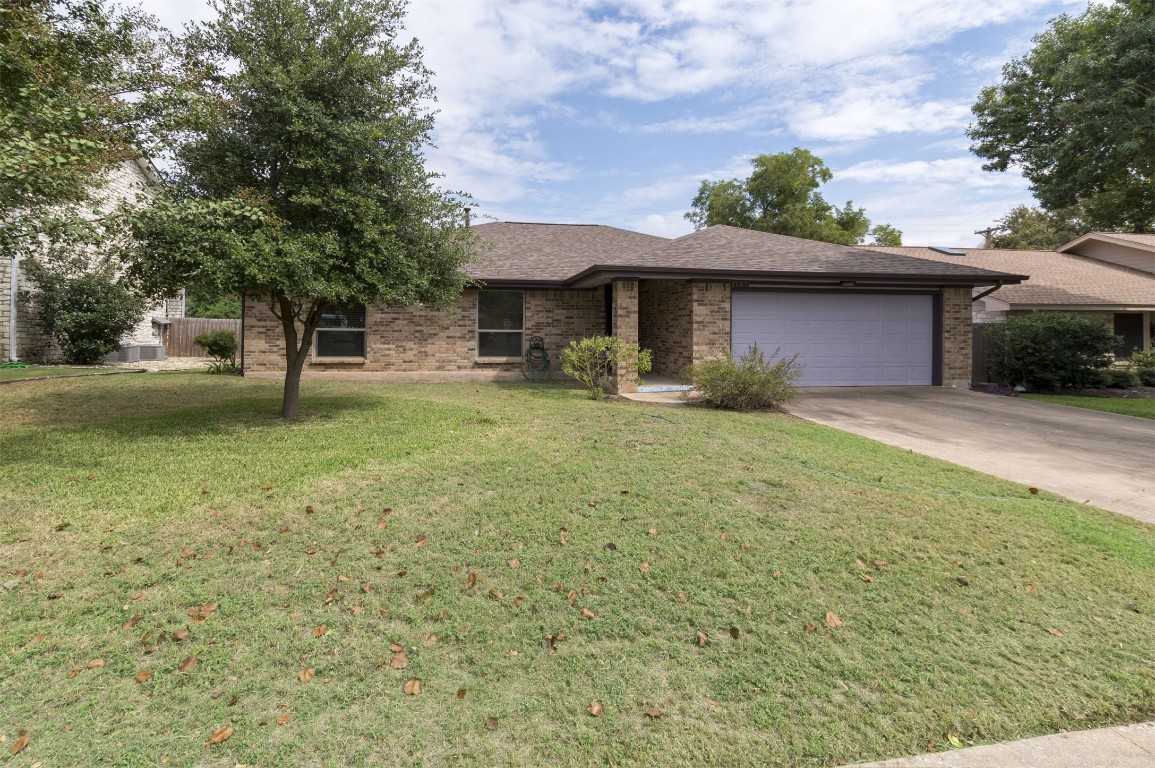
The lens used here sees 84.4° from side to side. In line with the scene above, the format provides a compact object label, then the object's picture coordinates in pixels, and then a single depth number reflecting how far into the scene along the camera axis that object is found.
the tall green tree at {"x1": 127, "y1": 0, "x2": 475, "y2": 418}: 6.84
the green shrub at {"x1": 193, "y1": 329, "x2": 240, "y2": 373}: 17.22
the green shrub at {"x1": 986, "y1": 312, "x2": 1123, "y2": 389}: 13.98
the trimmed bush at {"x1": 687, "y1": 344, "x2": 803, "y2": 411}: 10.16
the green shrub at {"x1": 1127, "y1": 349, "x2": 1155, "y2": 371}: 15.42
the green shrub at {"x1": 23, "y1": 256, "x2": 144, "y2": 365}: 17.12
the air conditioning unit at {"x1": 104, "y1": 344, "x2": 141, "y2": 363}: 18.92
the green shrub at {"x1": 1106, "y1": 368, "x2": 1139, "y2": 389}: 14.60
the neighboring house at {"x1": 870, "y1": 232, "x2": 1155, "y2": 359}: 18.55
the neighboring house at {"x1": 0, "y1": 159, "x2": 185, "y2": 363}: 16.80
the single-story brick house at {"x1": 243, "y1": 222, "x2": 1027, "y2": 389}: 13.16
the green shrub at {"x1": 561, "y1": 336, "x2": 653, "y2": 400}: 11.61
